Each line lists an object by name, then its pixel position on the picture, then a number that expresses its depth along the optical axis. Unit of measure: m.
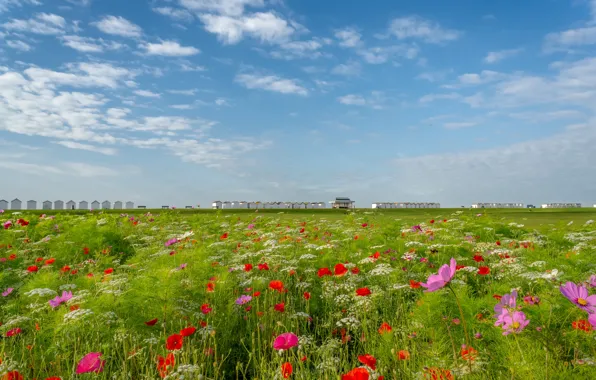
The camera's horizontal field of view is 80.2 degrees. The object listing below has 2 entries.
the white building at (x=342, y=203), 72.69
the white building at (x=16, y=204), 60.88
